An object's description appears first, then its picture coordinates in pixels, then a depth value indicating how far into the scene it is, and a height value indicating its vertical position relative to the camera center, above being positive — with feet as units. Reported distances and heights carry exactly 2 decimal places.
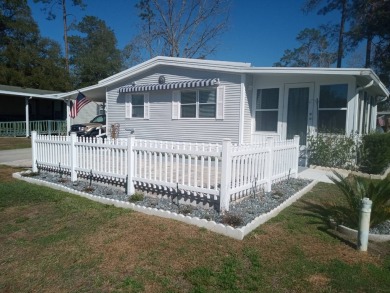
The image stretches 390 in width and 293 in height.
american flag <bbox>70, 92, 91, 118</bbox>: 43.60 +2.39
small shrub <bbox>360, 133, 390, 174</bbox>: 27.17 -2.51
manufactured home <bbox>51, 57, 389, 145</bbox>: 29.81 +2.65
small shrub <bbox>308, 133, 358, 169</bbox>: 28.50 -2.47
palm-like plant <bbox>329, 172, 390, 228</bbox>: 13.52 -3.62
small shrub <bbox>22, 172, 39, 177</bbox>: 24.67 -4.70
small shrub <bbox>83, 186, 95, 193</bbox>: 19.60 -4.67
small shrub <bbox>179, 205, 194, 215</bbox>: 15.30 -4.64
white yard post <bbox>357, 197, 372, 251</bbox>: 11.69 -3.88
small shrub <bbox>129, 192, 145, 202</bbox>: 17.39 -4.54
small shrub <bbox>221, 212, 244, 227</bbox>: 13.62 -4.57
